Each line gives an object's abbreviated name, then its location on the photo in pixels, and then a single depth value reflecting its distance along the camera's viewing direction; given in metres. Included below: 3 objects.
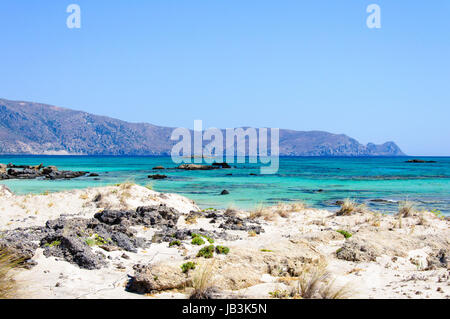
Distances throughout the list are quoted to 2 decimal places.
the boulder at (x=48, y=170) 47.79
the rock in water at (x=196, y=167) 64.06
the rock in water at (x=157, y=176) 44.66
